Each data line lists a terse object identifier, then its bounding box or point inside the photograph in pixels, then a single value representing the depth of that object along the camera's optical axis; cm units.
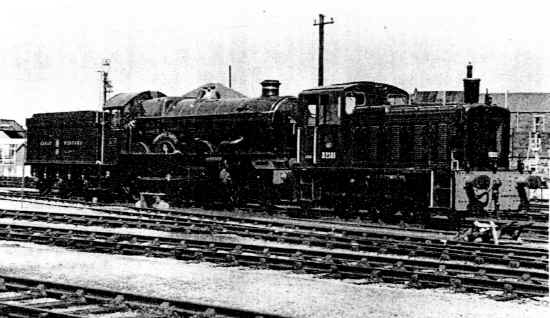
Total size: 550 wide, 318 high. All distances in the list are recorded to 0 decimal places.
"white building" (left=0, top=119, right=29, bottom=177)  6206
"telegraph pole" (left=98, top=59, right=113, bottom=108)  4969
